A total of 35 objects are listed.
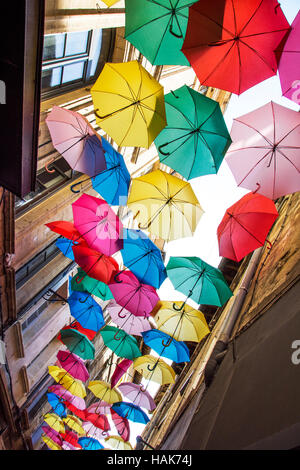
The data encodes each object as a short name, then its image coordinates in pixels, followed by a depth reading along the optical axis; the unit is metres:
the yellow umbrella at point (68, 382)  10.31
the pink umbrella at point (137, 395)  10.61
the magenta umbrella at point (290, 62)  4.20
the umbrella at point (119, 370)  11.23
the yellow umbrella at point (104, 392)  10.59
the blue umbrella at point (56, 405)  11.45
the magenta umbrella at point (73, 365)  9.85
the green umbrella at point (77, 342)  8.99
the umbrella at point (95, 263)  7.03
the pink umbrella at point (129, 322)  8.40
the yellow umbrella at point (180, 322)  7.50
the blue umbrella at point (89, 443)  13.15
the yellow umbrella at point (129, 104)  4.84
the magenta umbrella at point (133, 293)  7.10
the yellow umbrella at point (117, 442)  12.68
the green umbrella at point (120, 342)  8.82
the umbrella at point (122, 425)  11.77
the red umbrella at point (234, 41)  4.21
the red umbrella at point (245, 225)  5.93
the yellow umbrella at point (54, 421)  12.63
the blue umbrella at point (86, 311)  8.62
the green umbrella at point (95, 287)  8.22
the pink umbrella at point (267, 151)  4.79
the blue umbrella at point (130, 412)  10.08
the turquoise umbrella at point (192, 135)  4.94
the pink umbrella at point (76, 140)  5.87
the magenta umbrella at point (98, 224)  6.46
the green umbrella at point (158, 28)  4.74
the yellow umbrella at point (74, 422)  12.31
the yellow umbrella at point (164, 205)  5.89
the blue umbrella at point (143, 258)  6.45
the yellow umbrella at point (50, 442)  14.33
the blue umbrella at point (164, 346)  8.14
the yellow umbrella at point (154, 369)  8.95
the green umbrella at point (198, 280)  6.43
